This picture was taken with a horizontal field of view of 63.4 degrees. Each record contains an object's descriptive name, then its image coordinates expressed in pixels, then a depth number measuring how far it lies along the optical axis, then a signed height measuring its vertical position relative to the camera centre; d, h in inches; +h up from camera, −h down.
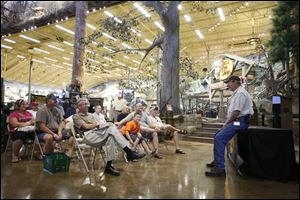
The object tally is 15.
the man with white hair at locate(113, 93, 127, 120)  340.8 +0.7
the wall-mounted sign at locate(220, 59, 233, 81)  391.9 +58.2
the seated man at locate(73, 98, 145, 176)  137.6 -20.6
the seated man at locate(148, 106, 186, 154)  205.1 -17.6
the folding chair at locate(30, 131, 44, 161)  159.4 -24.9
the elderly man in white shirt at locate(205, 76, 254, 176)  133.4 -10.4
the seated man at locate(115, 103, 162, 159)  185.3 -20.1
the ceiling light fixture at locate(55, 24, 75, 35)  414.3 +131.2
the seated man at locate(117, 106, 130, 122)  231.3 -10.0
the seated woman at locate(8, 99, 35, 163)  162.4 -15.7
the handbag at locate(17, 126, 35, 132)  164.9 -17.5
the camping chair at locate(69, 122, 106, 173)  142.8 -24.8
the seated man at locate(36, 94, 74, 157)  156.9 -14.7
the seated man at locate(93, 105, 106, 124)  230.2 -6.3
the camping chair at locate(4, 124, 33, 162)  172.2 -27.8
